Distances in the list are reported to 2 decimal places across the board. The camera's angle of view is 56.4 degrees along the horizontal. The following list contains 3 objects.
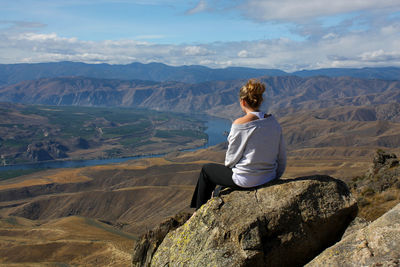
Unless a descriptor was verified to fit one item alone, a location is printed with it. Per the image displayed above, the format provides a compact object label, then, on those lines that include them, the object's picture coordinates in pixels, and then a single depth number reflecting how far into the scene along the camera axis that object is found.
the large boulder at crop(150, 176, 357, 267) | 7.57
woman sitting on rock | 7.89
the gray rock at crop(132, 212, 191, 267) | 10.50
